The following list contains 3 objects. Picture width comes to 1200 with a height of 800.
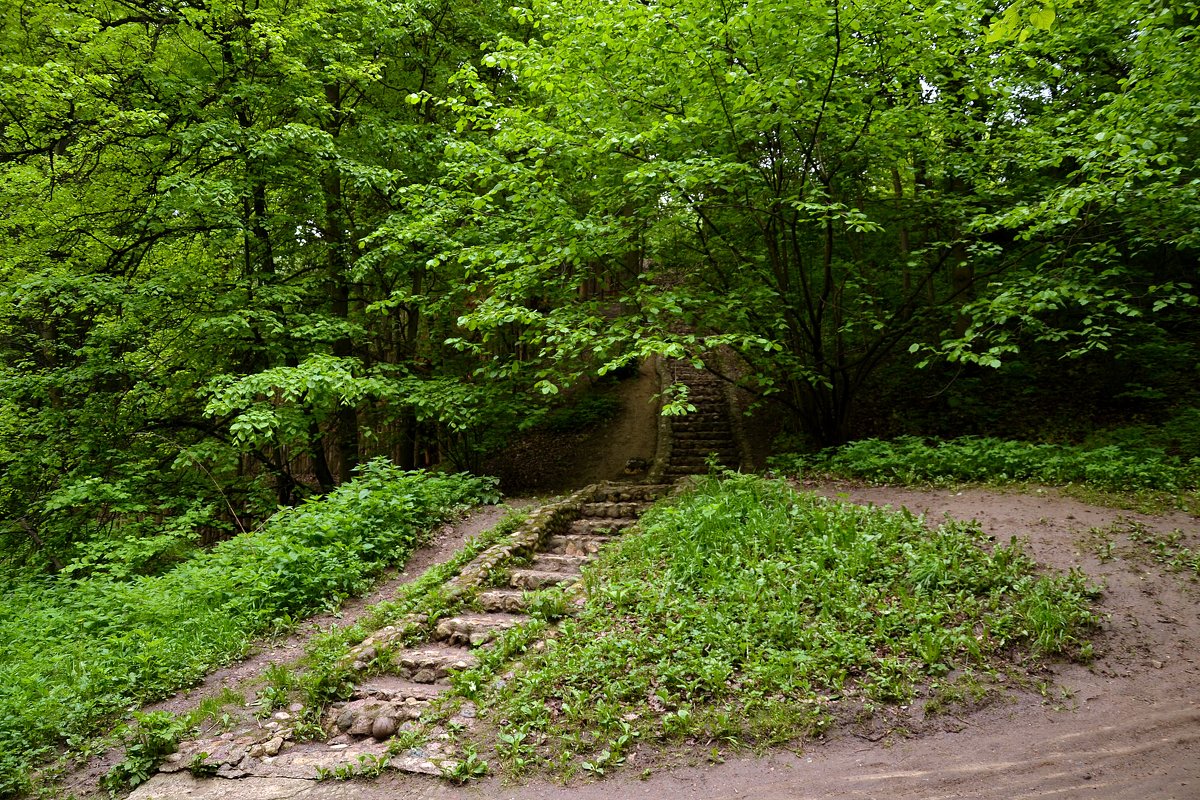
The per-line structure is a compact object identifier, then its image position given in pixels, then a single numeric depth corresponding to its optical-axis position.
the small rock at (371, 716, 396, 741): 4.34
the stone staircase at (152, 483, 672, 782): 4.07
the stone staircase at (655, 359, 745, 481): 12.76
